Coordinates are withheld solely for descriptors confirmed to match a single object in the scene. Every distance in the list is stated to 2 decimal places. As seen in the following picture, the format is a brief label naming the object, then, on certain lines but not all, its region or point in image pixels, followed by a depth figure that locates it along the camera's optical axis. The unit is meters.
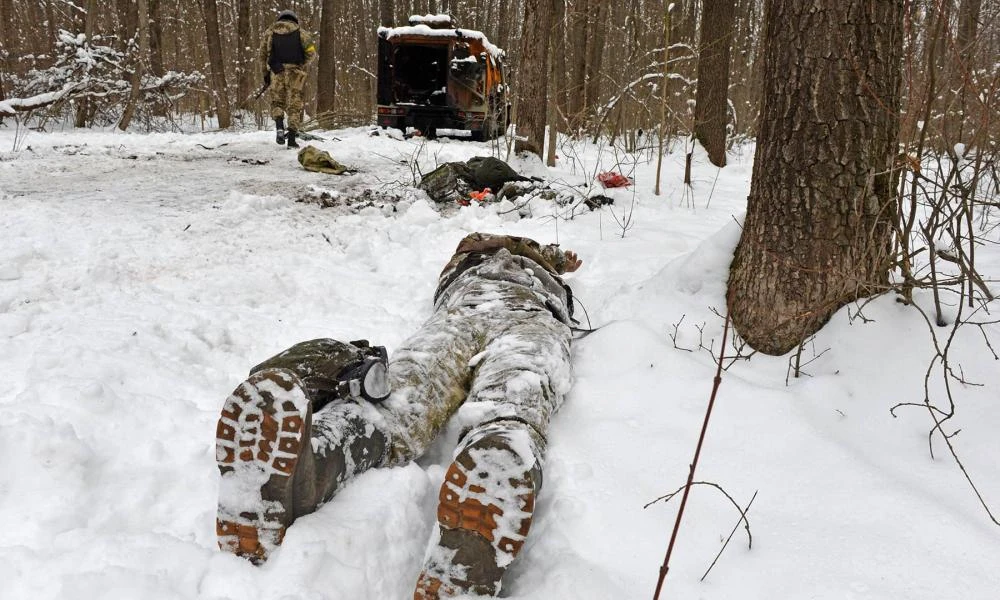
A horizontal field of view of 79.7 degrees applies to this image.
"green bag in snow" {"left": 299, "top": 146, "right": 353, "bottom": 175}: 6.64
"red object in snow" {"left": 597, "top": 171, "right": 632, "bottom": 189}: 5.88
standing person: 8.12
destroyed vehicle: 9.77
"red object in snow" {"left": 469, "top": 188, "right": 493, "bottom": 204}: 5.60
